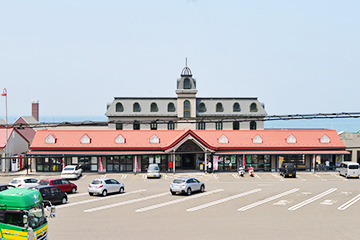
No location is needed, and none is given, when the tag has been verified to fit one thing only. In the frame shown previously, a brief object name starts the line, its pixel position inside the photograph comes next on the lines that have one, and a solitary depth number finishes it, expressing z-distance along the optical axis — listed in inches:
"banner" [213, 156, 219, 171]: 1936.5
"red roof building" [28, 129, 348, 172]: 1934.1
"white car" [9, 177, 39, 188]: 1354.3
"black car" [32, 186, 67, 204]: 1113.2
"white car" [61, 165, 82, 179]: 1721.2
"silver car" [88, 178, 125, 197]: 1291.8
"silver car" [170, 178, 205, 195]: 1316.4
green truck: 655.5
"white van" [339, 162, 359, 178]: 1813.1
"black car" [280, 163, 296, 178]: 1830.7
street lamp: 1955.1
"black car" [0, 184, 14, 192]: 1099.9
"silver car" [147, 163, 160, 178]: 1785.2
